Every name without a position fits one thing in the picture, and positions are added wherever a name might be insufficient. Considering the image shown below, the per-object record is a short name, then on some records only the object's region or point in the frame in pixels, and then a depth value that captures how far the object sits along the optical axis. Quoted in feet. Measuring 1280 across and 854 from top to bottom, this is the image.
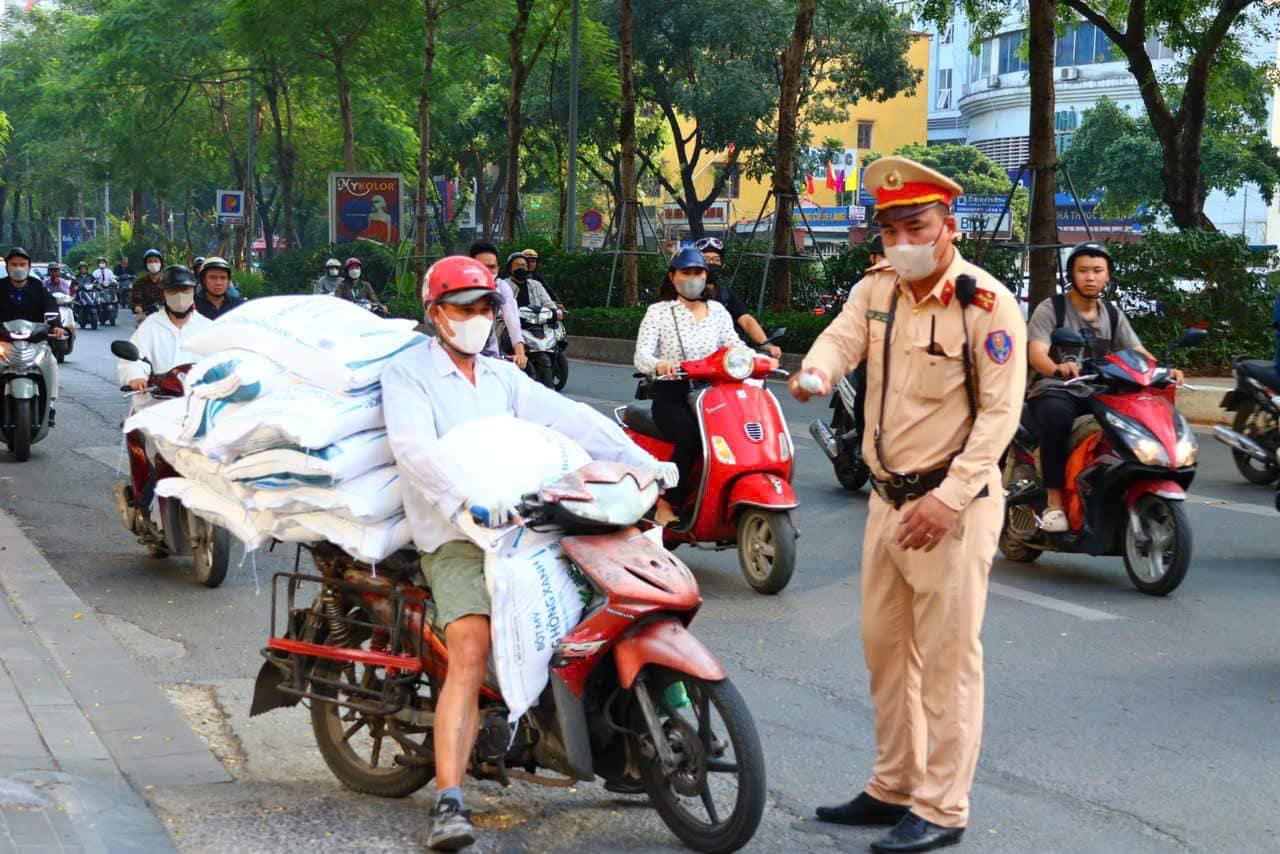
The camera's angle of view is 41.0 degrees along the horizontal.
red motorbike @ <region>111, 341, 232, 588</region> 28.19
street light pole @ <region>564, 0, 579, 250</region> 102.99
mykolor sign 132.16
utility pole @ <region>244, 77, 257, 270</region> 160.57
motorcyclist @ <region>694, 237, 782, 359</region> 33.07
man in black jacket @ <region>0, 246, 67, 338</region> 45.06
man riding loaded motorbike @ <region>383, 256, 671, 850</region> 14.74
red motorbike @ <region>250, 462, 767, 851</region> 14.05
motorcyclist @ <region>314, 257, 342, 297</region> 81.30
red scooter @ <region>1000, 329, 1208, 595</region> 26.61
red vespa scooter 27.17
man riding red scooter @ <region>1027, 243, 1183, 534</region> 27.58
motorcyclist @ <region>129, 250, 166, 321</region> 59.16
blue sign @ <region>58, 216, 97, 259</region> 251.19
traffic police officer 14.46
